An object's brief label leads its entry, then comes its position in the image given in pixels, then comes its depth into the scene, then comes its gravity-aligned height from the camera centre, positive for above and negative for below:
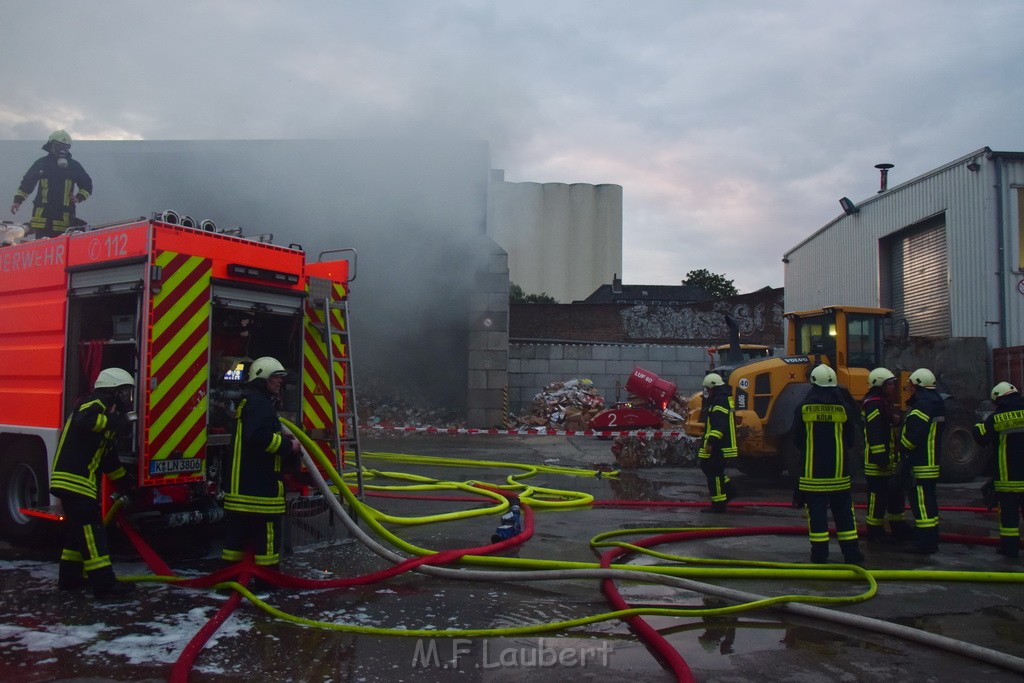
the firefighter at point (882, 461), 5.95 -0.44
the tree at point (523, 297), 40.00 +5.70
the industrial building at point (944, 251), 12.14 +2.80
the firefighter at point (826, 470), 5.22 -0.46
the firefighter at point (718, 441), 7.34 -0.38
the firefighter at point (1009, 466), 5.57 -0.44
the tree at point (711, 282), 43.81 +7.17
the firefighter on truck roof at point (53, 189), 7.02 +1.92
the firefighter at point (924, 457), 5.61 -0.39
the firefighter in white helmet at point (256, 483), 4.45 -0.51
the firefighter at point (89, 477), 4.35 -0.49
